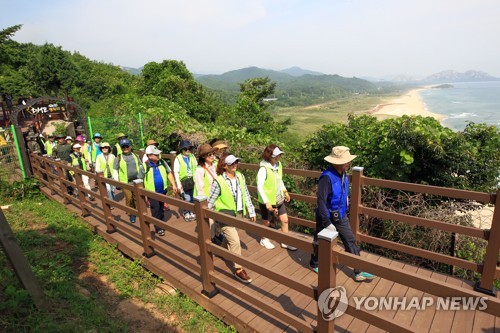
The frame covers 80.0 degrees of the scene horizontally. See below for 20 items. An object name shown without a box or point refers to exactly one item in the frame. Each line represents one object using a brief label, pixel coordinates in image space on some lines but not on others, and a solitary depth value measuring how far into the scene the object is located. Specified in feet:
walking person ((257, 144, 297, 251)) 13.78
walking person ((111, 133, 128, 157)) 23.39
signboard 52.70
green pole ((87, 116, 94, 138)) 37.16
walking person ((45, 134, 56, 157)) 28.54
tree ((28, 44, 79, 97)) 106.93
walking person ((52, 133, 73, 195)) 26.25
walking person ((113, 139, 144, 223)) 18.99
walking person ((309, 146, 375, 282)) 11.21
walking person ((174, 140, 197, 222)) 18.56
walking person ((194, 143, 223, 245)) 14.73
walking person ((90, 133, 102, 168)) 24.88
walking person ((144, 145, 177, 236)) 17.29
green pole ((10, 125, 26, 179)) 30.10
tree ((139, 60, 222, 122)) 72.69
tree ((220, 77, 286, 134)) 51.78
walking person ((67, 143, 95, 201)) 24.63
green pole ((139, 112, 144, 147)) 37.40
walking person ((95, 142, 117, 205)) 21.18
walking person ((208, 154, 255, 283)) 12.33
